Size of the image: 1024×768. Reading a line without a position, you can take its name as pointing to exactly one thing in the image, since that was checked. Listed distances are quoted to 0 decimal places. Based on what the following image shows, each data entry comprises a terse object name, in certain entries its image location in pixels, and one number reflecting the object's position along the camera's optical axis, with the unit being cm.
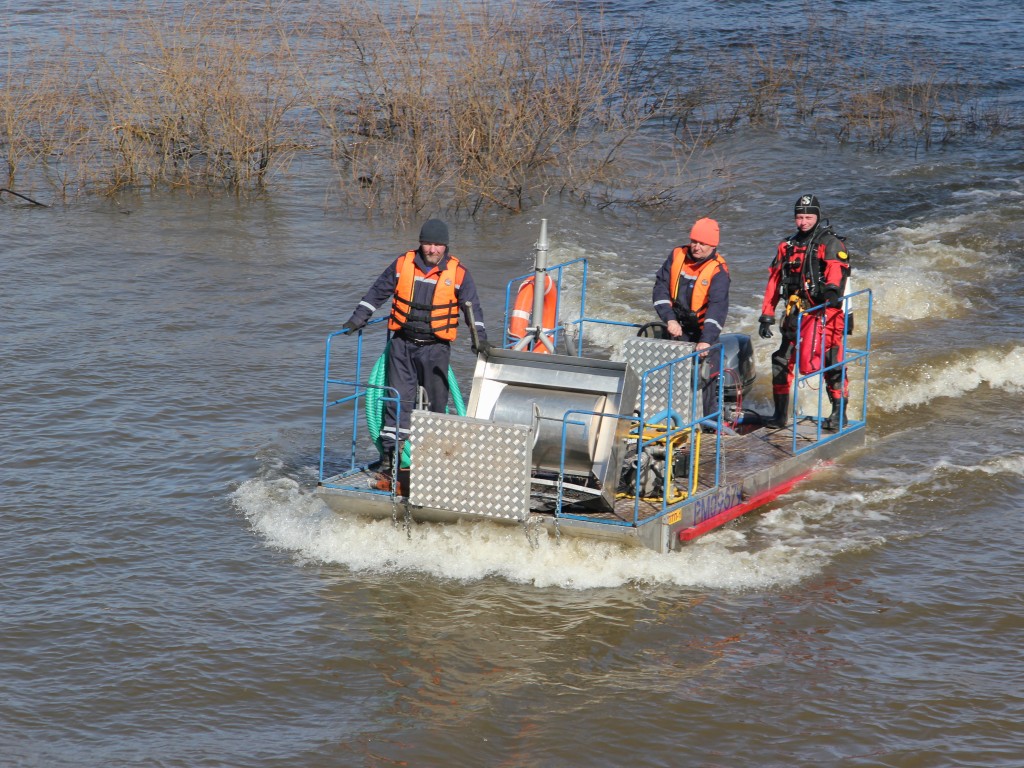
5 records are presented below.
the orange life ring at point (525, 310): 2073
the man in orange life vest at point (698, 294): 1923
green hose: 1828
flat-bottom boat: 1627
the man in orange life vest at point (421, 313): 1766
